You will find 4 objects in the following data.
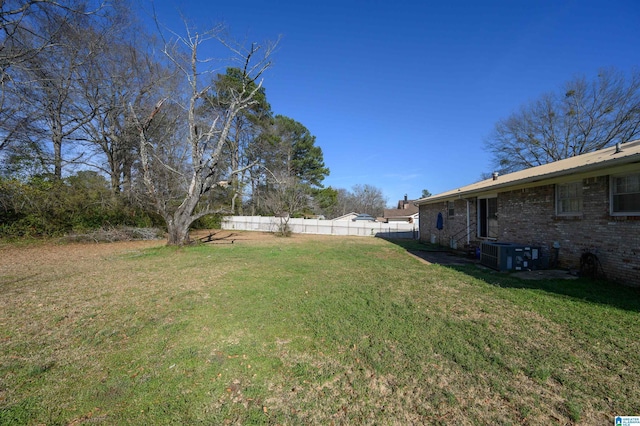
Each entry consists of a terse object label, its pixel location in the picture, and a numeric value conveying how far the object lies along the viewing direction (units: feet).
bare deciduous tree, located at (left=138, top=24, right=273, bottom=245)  35.68
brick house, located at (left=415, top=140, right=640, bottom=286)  17.10
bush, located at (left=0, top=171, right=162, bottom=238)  35.70
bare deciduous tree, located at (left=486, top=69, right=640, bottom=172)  58.49
